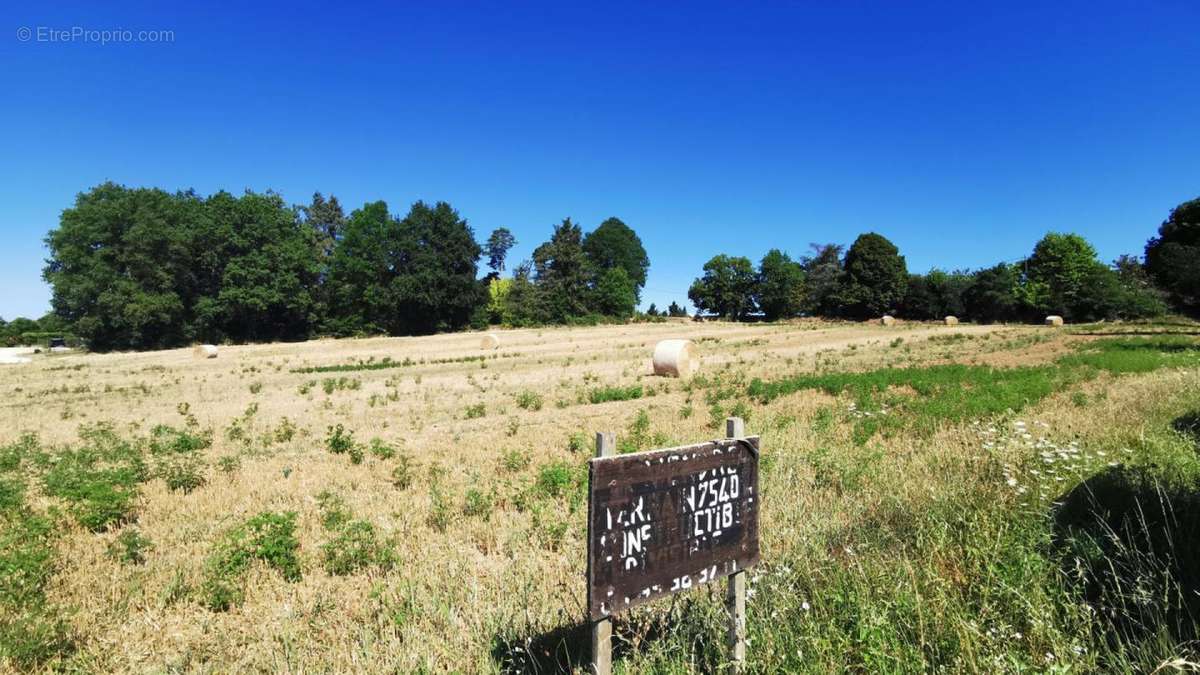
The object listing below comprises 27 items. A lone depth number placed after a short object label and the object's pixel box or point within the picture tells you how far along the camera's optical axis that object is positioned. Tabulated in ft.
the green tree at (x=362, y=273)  224.94
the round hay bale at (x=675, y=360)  74.28
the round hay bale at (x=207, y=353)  129.38
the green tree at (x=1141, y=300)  179.63
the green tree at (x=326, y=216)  303.07
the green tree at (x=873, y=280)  251.19
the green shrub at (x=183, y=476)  28.40
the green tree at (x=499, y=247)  313.73
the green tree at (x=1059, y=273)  208.54
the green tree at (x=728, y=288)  325.42
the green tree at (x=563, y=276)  262.47
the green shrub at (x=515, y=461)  30.45
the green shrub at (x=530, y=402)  51.90
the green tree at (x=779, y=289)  304.30
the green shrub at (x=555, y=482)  25.71
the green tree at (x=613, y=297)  279.28
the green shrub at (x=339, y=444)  35.47
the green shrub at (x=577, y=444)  34.01
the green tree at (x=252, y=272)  197.36
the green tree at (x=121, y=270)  180.04
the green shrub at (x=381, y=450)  33.68
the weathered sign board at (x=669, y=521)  10.28
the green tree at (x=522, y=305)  256.93
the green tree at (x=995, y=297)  223.51
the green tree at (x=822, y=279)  274.05
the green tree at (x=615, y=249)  347.15
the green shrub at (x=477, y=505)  23.63
